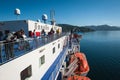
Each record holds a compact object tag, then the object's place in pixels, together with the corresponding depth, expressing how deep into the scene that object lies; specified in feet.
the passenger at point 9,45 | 14.62
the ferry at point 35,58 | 14.67
